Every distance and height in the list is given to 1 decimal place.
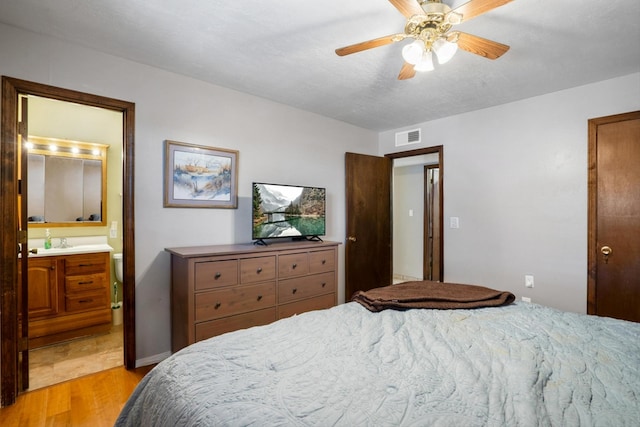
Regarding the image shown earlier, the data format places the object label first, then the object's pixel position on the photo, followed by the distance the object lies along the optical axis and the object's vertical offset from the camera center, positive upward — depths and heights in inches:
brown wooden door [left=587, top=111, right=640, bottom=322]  102.7 -1.2
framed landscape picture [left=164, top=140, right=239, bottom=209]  103.7 +13.4
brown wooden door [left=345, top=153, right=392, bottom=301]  156.6 -4.8
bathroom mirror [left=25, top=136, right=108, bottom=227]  129.5 +13.8
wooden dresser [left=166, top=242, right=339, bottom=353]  90.0 -23.7
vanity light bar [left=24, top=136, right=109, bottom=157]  129.3 +29.5
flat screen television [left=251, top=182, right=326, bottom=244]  113.7 +0.7
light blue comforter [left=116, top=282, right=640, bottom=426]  33.3 -21.5
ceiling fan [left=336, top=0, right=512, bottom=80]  57.8 +38.2
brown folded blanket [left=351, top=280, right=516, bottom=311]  69.2 -19.9
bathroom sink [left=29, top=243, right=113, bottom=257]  116.6 -14.6
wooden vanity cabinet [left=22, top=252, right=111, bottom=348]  115.0 -33.0
